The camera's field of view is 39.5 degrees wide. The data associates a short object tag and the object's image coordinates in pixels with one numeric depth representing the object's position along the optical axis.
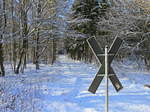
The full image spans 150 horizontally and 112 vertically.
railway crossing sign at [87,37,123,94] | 4.25
